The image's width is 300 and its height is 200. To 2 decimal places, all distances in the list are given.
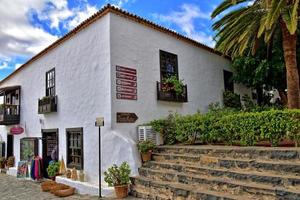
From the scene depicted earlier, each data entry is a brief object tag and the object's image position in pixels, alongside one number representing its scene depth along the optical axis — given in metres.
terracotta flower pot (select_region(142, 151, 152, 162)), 7.34
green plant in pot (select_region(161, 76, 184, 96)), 9.17
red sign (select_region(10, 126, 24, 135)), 12.26
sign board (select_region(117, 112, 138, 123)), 7.62
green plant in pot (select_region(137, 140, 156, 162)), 7.30
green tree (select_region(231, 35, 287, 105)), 10.14
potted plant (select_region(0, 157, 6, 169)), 13.87
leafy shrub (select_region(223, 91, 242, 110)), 11.90
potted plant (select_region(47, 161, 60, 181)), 9.26
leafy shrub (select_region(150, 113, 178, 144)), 8.11
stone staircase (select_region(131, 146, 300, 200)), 4.68
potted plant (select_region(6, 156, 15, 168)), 13.27
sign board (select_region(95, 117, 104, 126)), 6.93
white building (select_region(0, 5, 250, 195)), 7.72
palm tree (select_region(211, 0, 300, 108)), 6.74
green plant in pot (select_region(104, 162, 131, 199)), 6.61
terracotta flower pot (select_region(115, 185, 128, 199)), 6.60
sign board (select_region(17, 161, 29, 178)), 10.78
